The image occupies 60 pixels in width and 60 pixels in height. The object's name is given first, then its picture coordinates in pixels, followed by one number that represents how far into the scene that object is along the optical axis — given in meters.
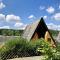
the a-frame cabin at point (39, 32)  6.72
